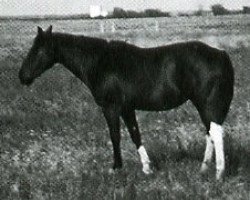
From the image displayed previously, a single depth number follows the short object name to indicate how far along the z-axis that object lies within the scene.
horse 8.49
